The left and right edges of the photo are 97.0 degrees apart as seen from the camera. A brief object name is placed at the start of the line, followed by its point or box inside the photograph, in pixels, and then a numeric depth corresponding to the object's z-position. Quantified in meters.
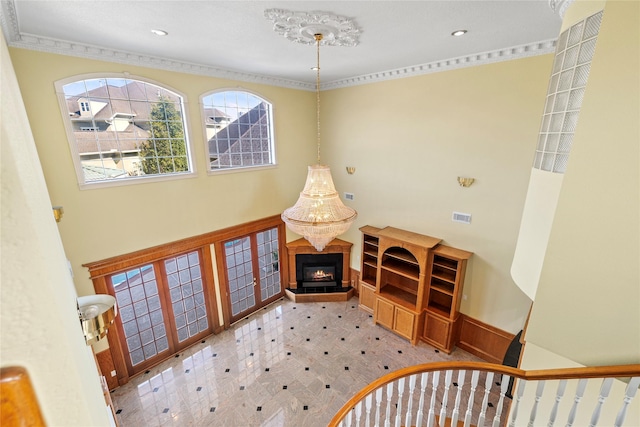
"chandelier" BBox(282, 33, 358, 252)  3.47
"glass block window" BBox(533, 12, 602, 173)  2.27
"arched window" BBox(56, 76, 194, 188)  4.02
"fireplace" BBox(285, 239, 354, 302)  7.18
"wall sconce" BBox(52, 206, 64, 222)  3.26
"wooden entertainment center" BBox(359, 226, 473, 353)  5.30
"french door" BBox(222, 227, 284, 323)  6.24
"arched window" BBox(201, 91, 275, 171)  5.42
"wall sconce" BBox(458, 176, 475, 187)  4.89
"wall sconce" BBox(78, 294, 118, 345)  2.20
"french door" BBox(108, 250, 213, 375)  4.96
